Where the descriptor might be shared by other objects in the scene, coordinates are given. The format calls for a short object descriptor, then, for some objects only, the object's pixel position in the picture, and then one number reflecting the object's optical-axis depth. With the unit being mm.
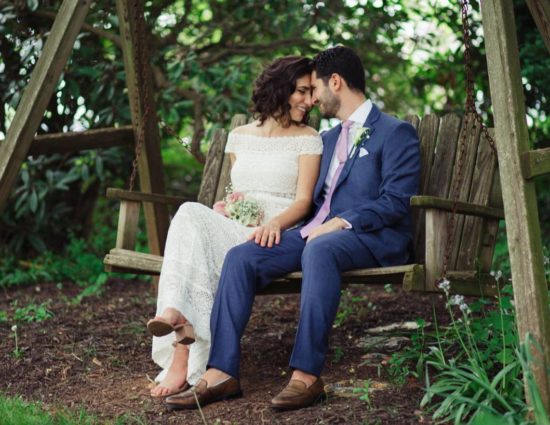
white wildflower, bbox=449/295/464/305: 3164
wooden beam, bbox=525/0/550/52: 3441
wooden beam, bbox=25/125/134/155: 4879
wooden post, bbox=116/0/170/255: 5125
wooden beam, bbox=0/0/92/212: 4484
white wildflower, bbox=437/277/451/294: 3279
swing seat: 3512
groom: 3430
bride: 3723
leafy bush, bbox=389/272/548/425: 2820
